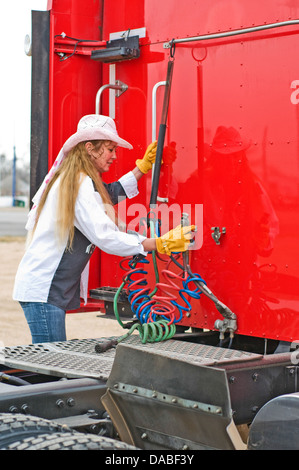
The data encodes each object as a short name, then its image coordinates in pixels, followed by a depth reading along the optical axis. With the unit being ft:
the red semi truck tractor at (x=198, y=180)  10.02
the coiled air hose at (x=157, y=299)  13.07
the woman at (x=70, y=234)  12.87
